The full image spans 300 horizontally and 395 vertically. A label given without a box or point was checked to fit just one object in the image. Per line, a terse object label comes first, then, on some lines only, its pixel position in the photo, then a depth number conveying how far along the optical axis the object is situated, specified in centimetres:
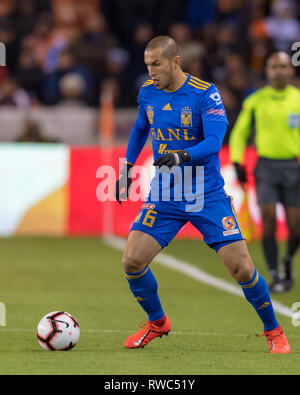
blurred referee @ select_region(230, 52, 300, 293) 1978
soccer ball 1317
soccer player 1310
